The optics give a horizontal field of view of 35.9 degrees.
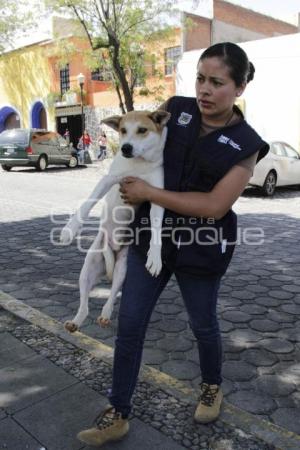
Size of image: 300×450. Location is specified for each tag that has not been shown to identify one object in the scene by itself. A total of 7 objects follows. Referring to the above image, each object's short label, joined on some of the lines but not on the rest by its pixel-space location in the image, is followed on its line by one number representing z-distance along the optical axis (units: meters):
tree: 20.59
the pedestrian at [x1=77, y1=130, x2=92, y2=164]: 24.40
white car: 12.80
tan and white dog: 2.59
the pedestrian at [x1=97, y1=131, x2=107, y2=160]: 26.81
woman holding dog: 2.38
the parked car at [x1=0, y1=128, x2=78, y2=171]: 20.70
